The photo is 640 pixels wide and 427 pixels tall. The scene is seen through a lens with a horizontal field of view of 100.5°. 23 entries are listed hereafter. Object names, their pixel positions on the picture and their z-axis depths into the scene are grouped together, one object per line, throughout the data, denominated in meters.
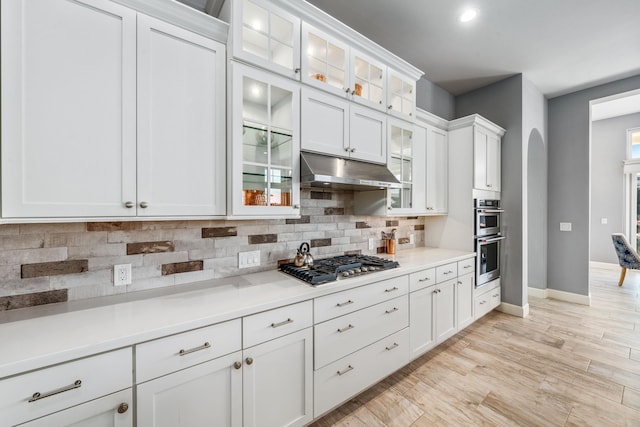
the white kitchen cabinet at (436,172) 3.08
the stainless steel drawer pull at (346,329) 1.77
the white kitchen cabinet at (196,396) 1.12
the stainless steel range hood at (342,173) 1.81
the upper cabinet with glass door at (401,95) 2.49
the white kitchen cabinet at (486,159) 3.14
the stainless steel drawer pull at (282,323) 1.45
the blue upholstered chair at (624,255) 4.38
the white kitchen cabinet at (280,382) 1.38
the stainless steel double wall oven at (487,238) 3.14
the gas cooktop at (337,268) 1.77
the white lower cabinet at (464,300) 2.81
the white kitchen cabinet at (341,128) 1.94
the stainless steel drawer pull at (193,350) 1.18
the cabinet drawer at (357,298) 1.67
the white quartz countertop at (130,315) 0.97
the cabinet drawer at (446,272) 2.56
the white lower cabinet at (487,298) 3.13
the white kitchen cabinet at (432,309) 2.32
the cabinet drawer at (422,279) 2.28
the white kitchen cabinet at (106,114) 1.10
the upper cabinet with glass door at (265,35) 1.60
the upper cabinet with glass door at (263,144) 1.60
